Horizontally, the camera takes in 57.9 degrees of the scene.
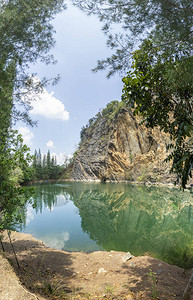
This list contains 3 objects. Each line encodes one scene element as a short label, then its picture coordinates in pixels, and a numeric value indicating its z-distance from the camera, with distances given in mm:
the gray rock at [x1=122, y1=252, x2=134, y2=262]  5359
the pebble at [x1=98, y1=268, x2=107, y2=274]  4614
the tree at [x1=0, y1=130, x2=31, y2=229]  3619
